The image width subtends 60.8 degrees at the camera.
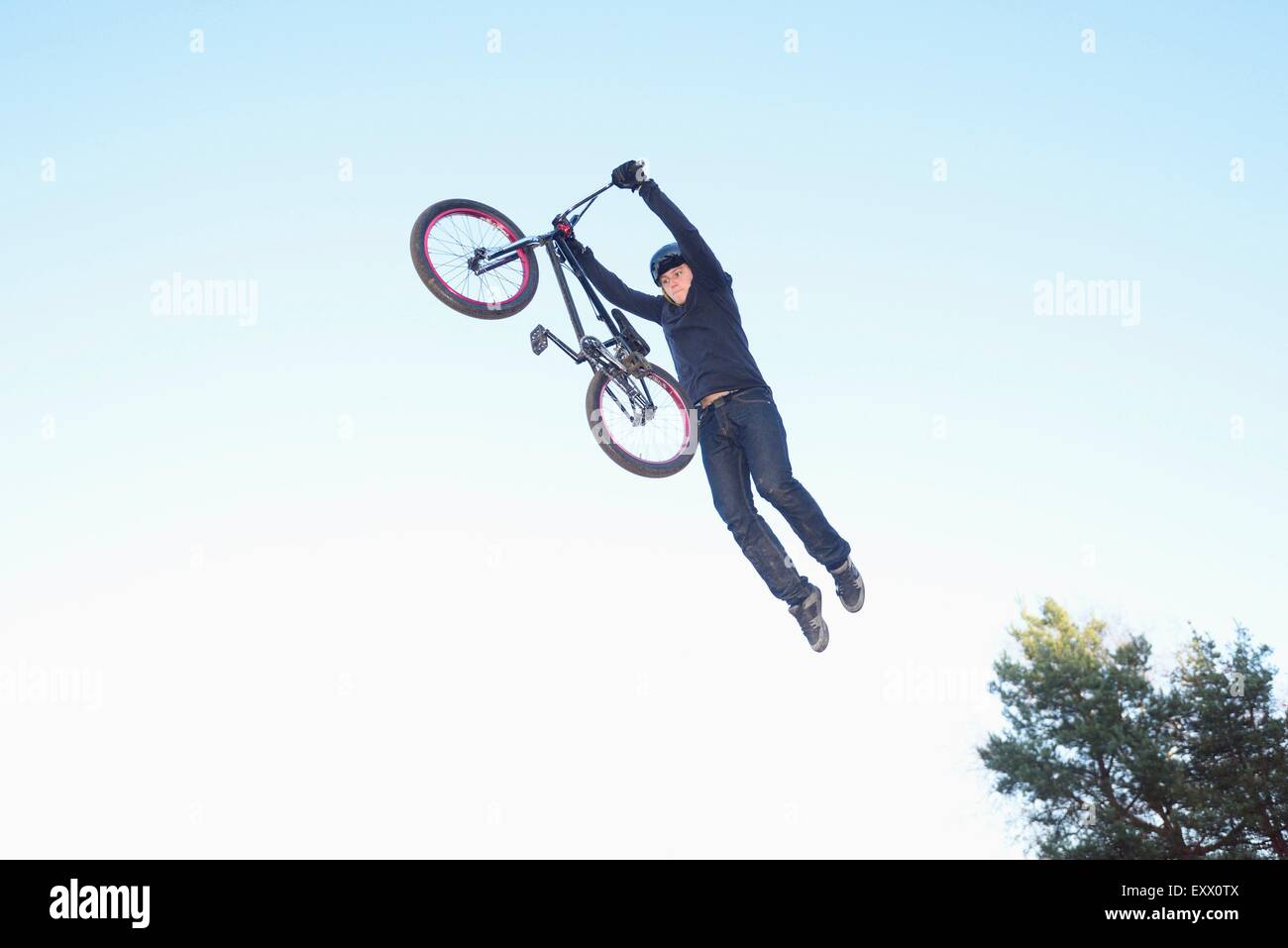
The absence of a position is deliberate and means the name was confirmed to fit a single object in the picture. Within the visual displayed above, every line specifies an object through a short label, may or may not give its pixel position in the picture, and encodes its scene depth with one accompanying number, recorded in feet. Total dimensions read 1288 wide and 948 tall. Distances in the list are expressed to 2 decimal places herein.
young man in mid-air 20.25
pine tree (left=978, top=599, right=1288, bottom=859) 61.72
